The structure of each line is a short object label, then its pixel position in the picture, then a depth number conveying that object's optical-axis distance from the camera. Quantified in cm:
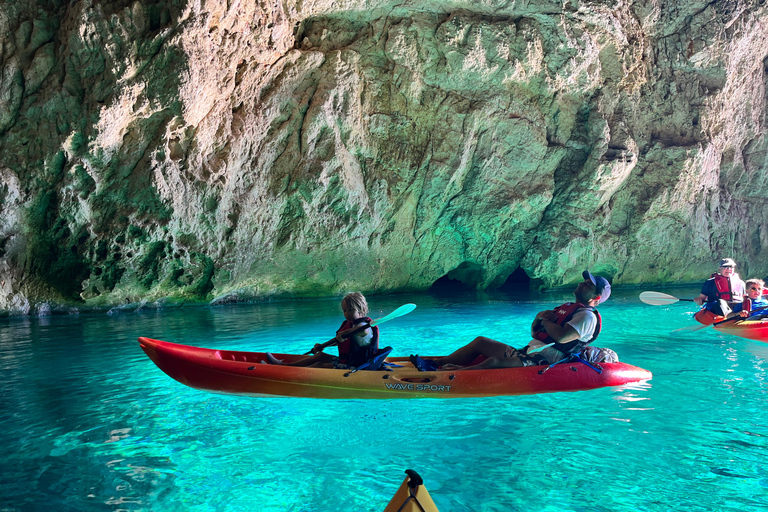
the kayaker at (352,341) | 499
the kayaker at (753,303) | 783
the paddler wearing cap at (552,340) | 514
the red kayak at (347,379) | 500
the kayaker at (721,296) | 827
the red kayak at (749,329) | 767
